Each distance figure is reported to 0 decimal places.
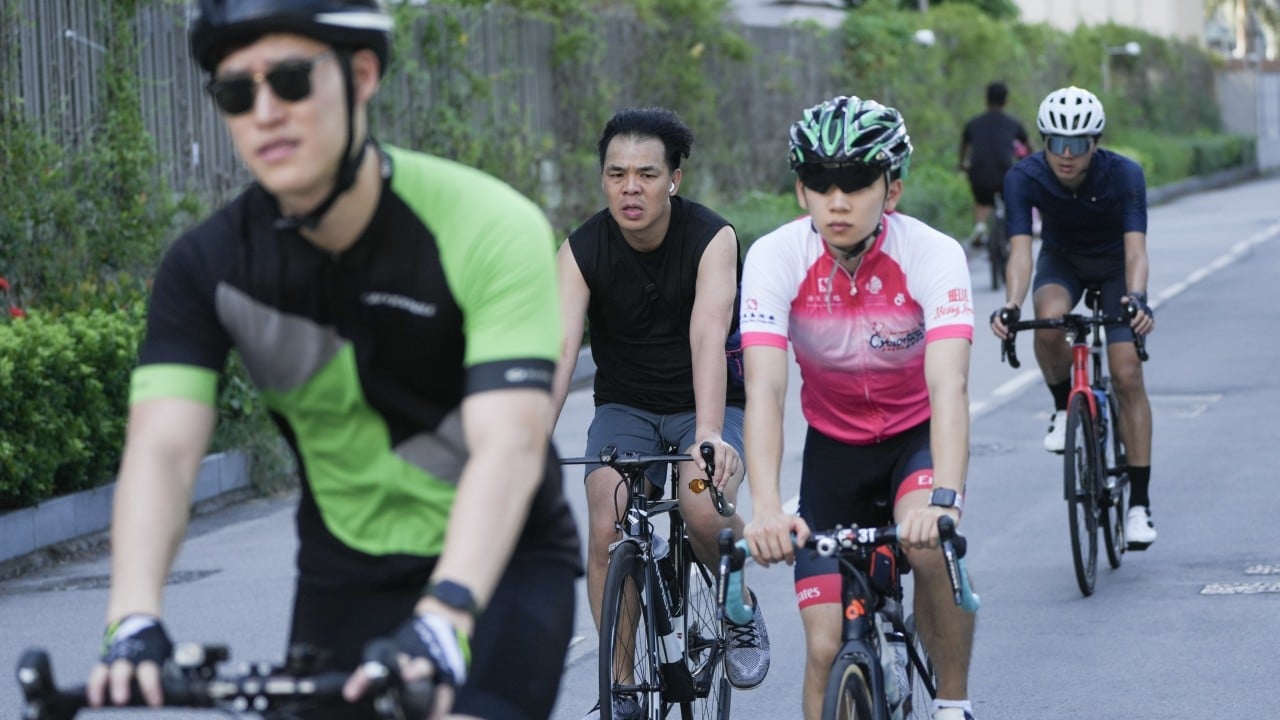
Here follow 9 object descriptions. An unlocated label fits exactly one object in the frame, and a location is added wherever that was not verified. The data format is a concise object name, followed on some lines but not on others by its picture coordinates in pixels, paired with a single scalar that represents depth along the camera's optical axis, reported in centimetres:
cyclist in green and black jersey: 616
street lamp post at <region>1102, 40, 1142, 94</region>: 9150
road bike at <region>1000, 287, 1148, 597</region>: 1727
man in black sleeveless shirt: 1198
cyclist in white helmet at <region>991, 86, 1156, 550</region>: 1814
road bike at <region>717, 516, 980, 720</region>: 896
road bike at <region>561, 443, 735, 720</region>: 1135
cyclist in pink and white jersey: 962
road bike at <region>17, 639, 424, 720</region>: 540
